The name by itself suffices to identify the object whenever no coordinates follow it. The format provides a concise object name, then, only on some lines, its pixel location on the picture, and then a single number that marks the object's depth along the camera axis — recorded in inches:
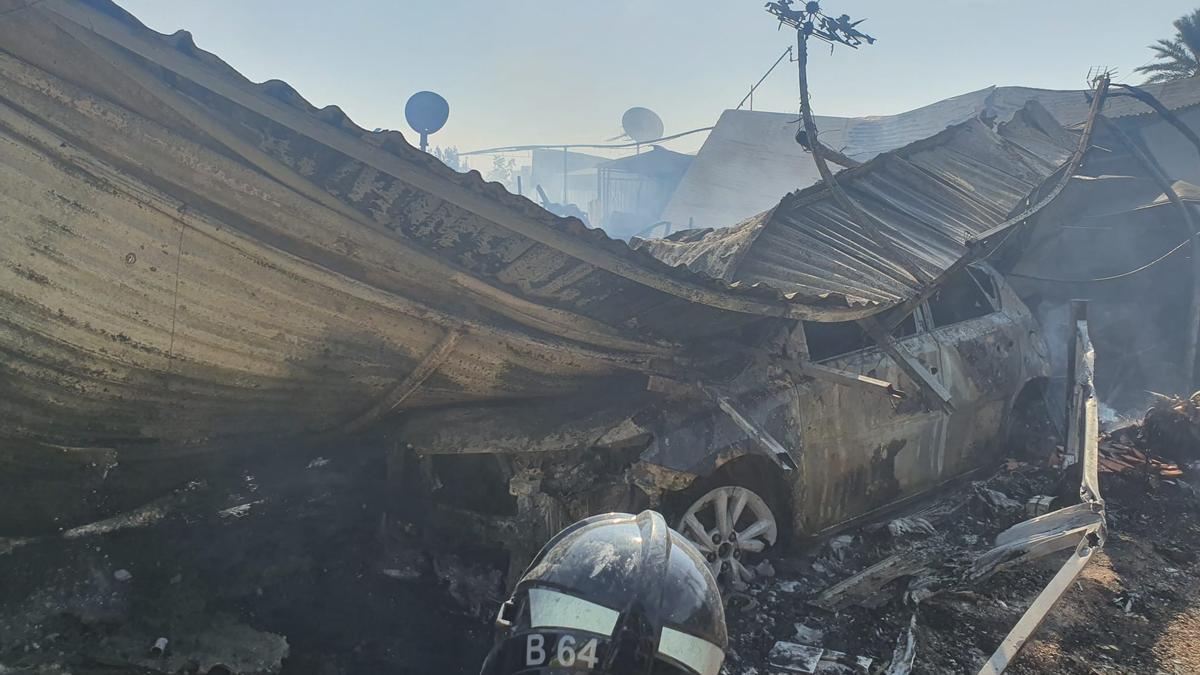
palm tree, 743.1
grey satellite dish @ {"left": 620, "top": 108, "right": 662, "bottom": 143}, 1791.3
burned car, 156.6
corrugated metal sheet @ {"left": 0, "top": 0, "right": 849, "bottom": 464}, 112.5
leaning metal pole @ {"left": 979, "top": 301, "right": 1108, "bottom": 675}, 117.7
